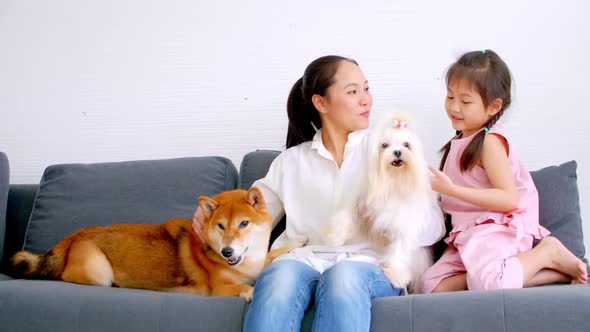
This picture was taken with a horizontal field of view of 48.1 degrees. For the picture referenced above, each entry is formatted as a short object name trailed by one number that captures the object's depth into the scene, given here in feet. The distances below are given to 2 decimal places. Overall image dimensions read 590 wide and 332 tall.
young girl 6.80
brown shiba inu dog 7.32
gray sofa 5.79
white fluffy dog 6.73
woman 6.47
